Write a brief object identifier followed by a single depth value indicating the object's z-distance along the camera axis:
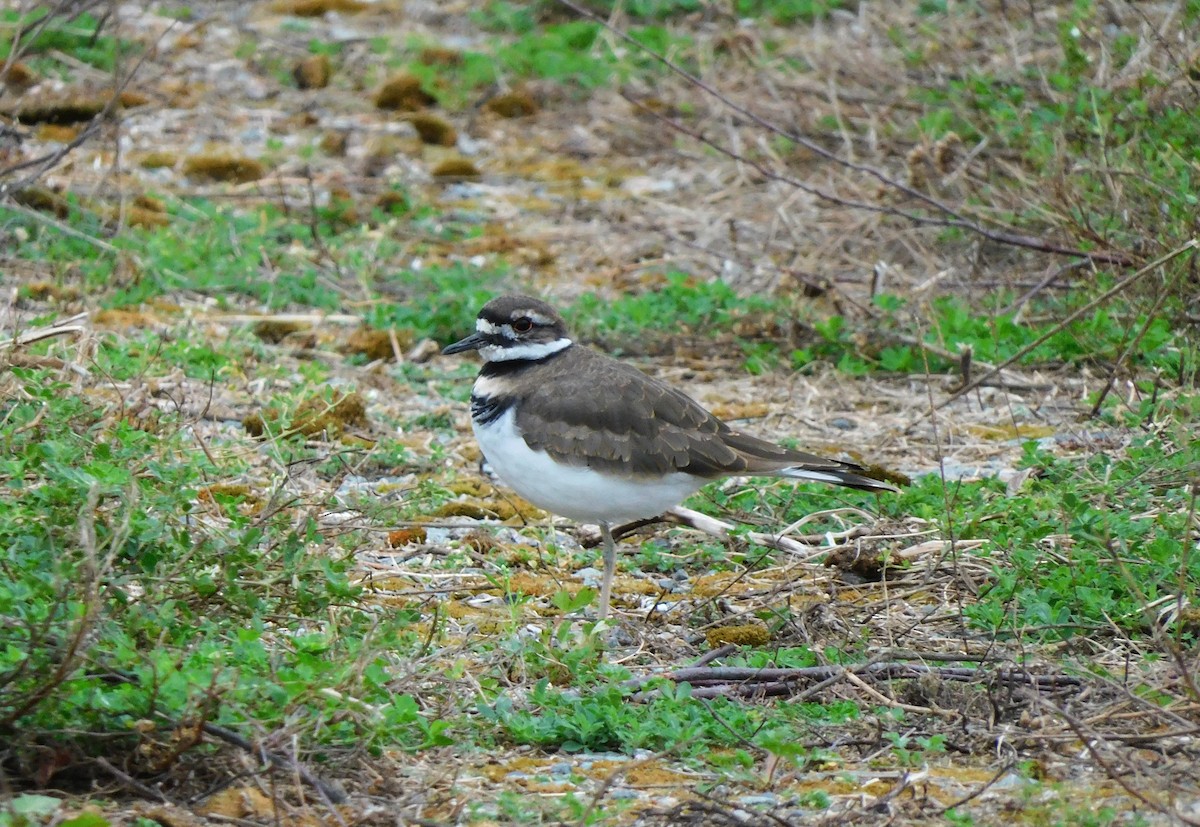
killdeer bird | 11.37
